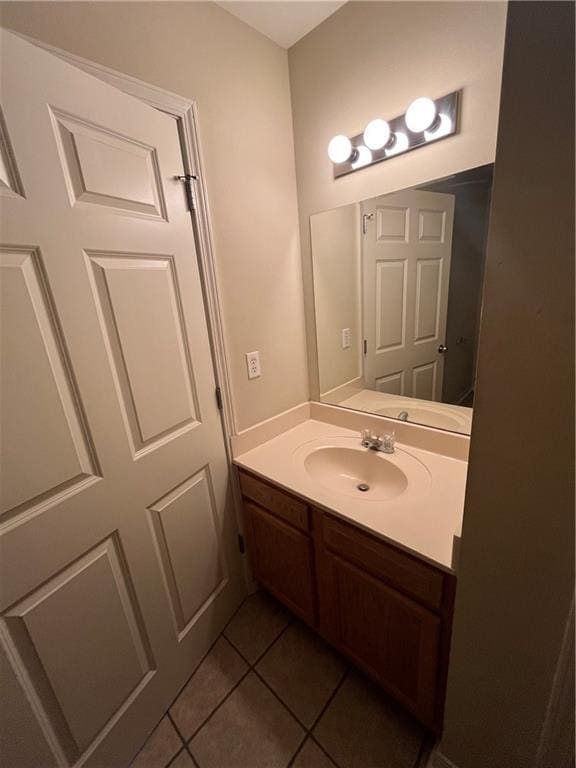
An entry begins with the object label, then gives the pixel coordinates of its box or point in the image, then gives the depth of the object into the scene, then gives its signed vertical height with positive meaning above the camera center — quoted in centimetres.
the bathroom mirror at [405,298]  108 -3
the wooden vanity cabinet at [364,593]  84 -94
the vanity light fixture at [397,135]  95 +52
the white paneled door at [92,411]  67 -26
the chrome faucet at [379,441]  126 -60
